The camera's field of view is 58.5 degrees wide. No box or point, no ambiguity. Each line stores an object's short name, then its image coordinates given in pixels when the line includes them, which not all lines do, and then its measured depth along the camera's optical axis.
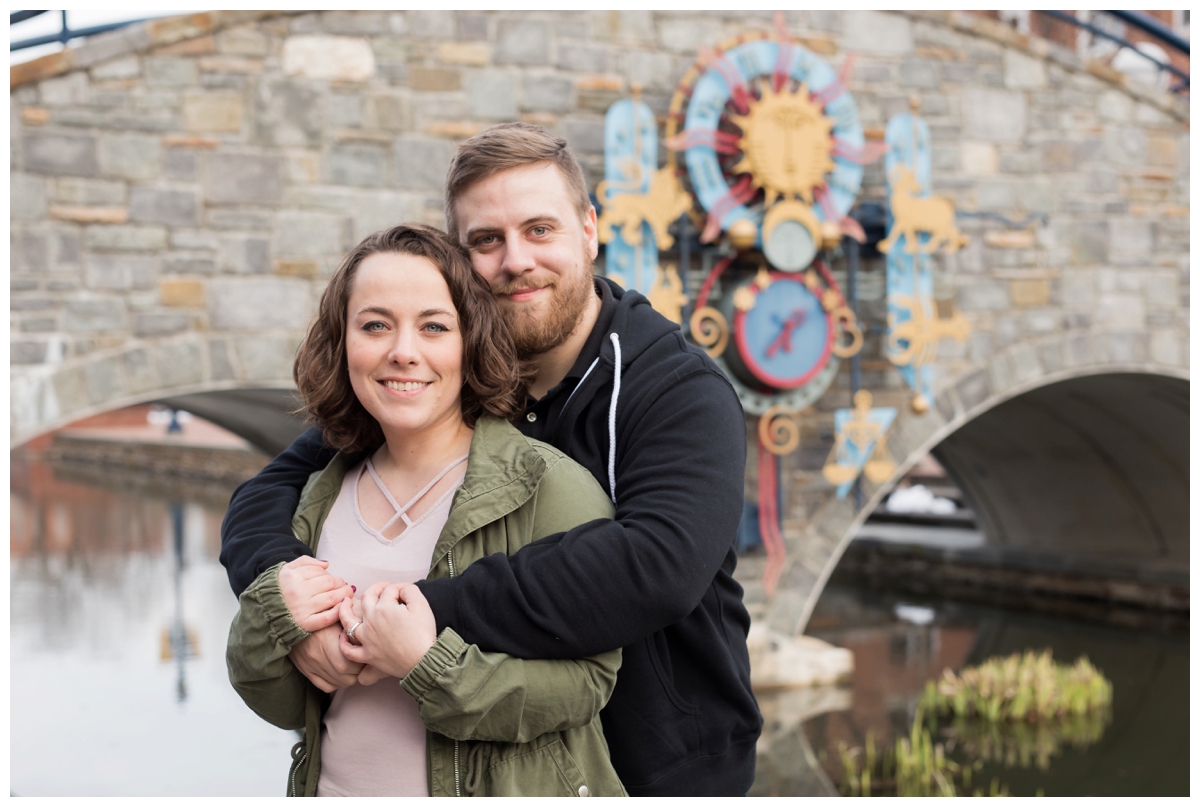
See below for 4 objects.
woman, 1.25
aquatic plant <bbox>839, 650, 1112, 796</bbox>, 5.09
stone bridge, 4.28
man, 1.24
